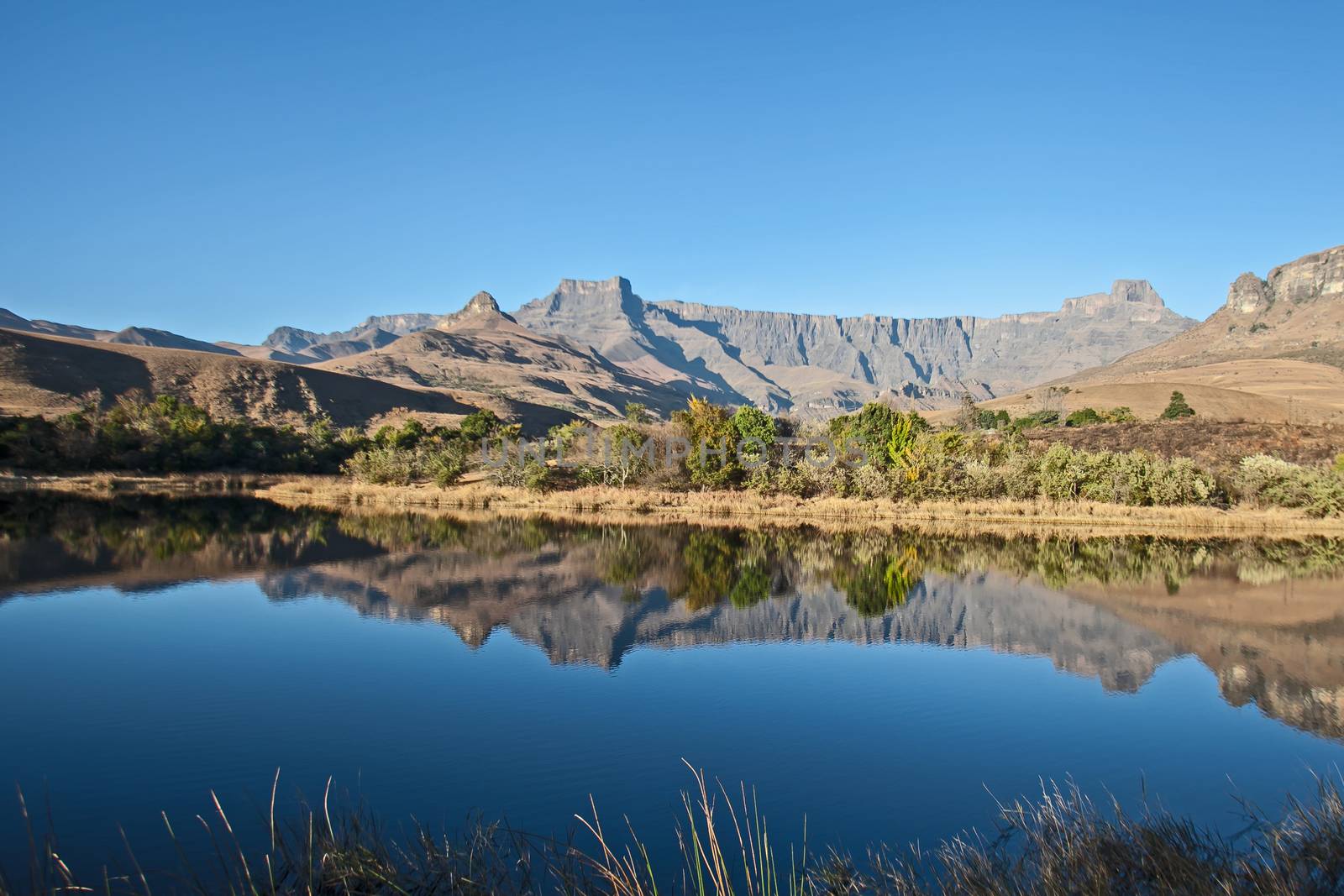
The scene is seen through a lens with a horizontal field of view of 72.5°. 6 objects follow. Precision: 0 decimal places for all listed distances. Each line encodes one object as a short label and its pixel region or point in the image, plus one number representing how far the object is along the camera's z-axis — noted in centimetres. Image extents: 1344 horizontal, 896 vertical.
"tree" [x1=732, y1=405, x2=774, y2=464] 4684
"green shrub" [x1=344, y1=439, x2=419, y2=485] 5031
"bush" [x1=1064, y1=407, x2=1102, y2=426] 7206
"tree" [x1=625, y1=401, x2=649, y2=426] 8294
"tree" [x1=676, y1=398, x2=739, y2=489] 4612
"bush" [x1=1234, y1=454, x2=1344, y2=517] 3903
